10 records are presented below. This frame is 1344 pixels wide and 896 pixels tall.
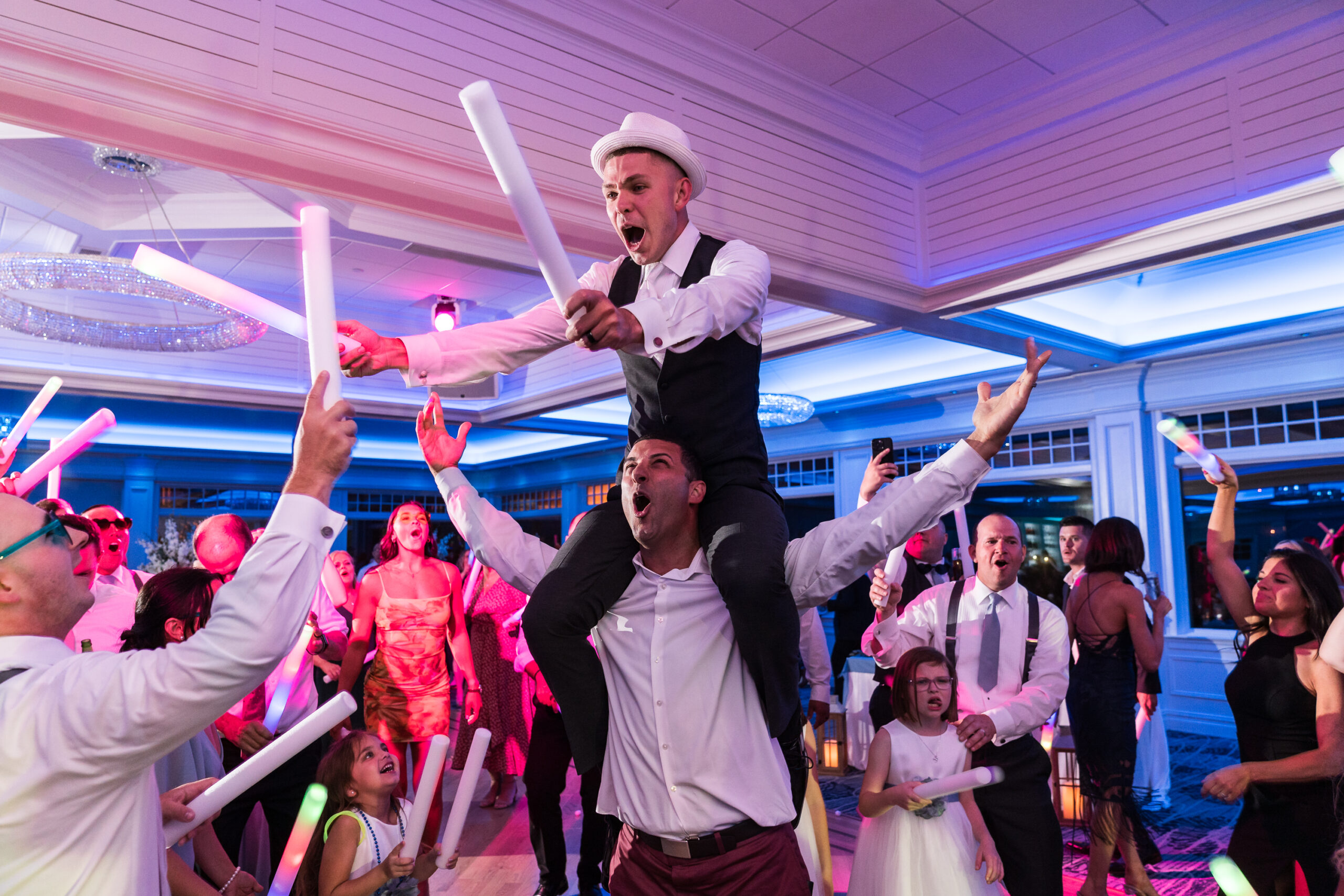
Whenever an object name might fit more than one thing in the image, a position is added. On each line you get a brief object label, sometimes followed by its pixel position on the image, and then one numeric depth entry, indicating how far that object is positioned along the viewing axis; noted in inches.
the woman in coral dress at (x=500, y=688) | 223.0
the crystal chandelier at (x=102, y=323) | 161.0
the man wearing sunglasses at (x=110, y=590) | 111.8
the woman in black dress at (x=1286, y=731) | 97.5
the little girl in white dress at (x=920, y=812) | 107.5
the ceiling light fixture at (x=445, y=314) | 298.5
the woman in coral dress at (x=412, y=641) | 152.6
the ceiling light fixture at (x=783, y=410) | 301.7
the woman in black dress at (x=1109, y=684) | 155.1
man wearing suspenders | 119.6
